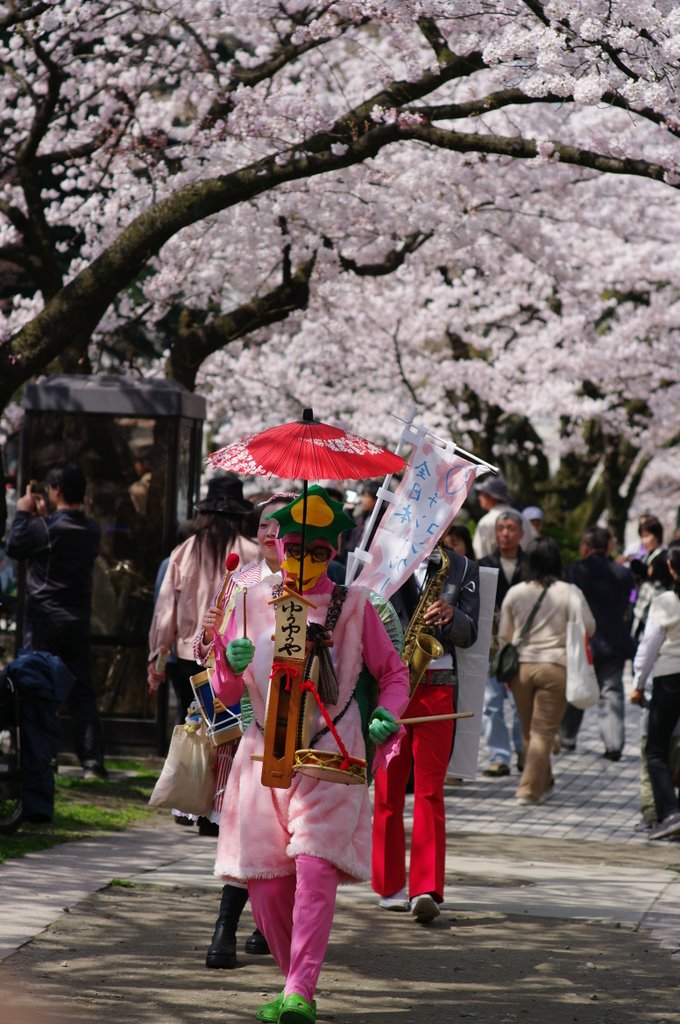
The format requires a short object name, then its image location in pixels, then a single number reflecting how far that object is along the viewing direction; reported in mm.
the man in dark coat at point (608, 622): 25297
